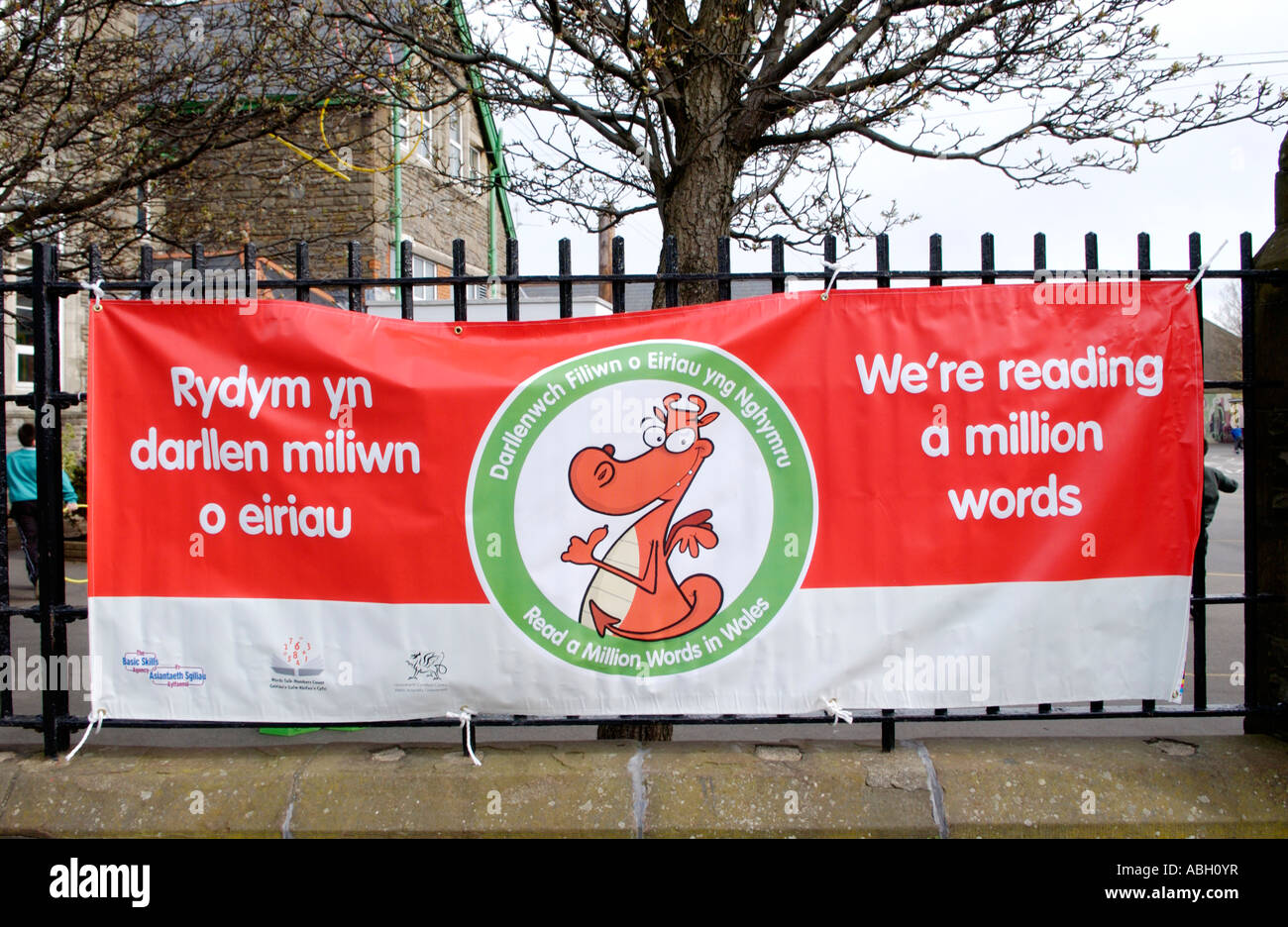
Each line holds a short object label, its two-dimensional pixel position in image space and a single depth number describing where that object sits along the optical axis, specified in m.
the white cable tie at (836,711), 2.96
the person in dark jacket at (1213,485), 6.79
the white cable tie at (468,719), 2.98
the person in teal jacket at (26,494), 8.67
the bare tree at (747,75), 4.34
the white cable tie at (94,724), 3.06
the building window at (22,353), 12.99
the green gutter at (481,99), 4.87
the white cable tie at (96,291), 3.06
